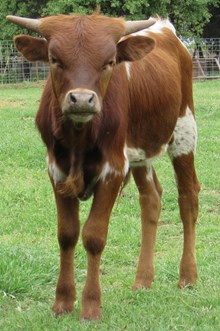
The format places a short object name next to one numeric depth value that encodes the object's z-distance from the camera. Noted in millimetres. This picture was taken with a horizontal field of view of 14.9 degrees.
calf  5173
